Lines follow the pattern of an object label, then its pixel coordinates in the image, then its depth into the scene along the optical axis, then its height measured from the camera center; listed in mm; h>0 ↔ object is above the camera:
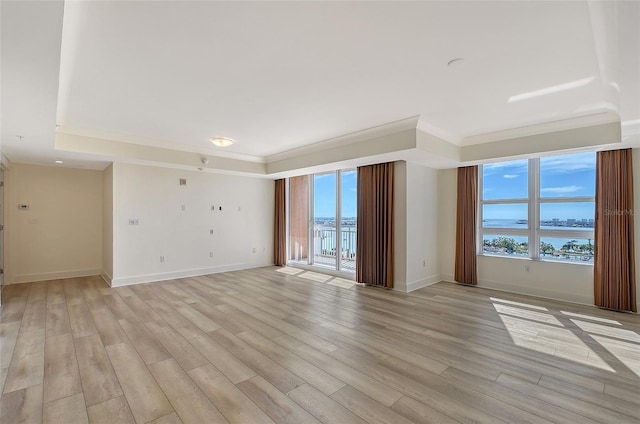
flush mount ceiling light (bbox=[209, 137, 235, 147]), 4988 +1212
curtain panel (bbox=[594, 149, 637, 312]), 4148 -304
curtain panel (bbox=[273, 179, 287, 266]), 7754 -389
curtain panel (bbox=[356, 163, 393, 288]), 5473 -260
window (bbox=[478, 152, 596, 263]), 4672 +78
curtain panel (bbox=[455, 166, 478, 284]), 5672 -256
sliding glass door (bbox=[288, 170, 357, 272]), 6613 -171
